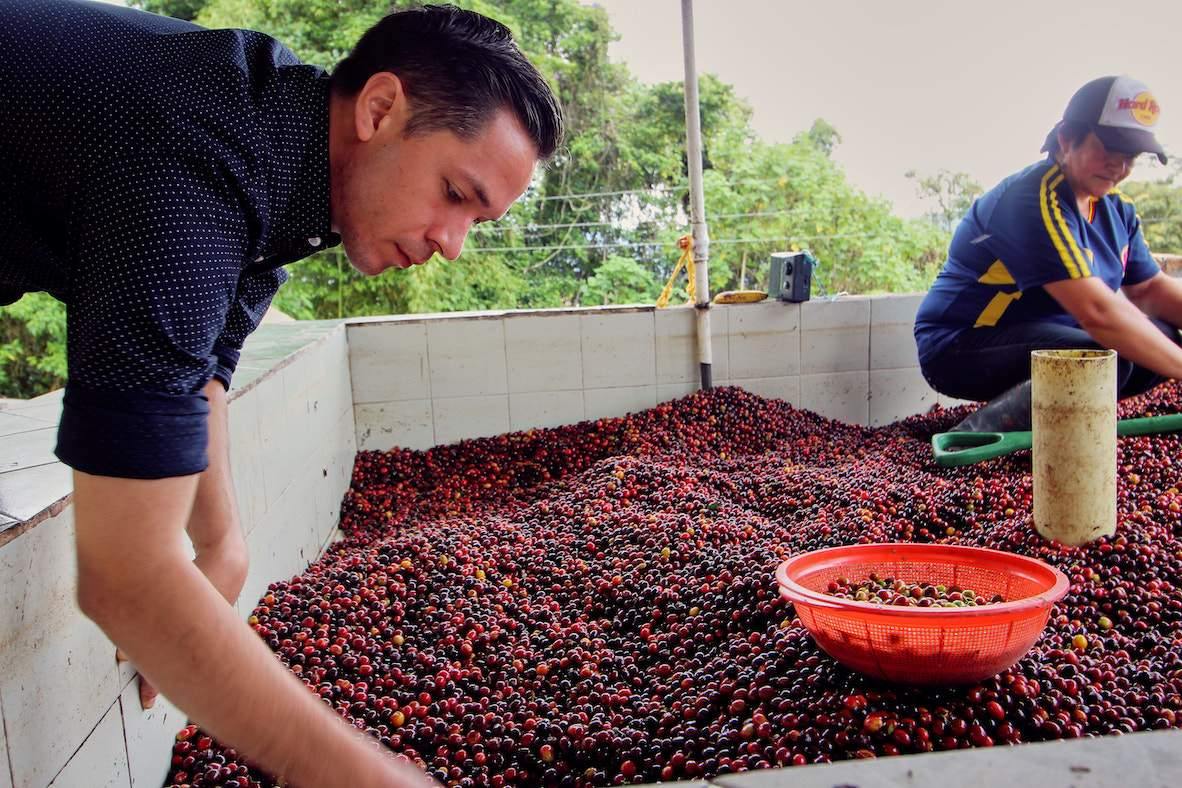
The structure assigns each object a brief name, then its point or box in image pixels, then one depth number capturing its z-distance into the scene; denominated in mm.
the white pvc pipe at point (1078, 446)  2029
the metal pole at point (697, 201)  3713
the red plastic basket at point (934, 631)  1318
